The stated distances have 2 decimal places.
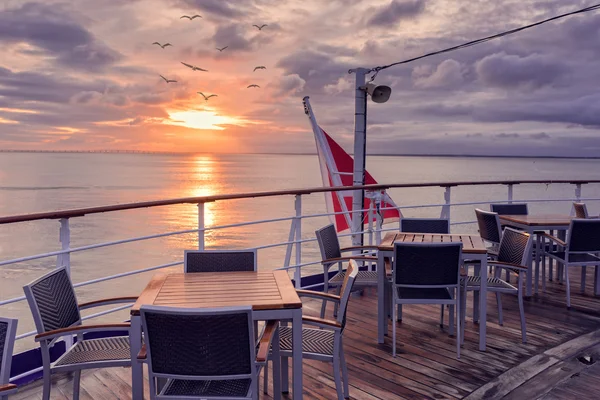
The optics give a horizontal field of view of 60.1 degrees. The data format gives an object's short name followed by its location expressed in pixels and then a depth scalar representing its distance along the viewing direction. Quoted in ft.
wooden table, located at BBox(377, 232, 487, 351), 10.83
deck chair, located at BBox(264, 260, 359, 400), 7.50
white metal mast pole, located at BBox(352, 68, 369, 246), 19.65
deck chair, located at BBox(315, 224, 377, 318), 11.91
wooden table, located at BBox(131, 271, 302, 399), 6.84
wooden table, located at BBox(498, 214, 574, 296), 14.96
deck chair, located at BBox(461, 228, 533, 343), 11.44
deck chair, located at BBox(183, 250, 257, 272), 9.25
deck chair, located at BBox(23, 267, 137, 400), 6.79
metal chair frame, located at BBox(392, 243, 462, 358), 9.91
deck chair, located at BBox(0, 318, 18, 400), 5.31
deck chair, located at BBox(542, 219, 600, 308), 13.91
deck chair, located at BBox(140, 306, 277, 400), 5.48
